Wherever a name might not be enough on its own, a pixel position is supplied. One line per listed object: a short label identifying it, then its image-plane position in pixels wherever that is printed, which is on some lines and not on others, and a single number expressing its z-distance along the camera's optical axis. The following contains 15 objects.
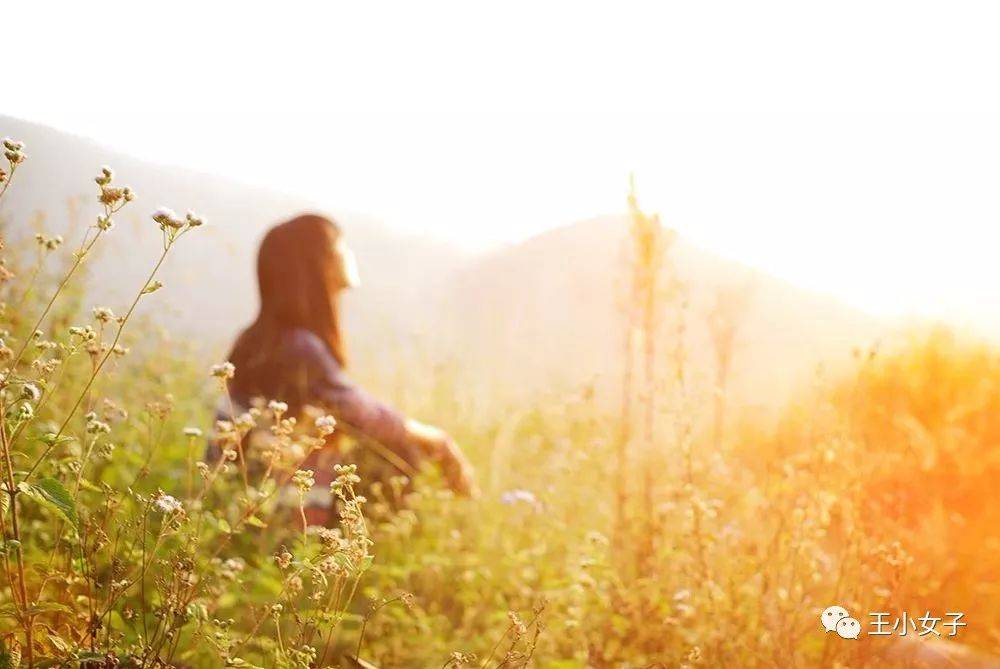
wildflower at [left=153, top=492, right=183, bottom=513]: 1.88
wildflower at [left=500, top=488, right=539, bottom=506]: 4.02
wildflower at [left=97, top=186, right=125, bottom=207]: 1.94
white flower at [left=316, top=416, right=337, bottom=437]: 2.03
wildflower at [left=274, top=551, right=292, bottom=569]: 1.87
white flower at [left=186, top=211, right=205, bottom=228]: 1.93
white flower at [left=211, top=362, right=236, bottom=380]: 2.09
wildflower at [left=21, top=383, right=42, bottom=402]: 1.73
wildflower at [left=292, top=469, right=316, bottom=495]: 1.92
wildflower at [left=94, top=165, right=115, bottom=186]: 1.96
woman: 4.91
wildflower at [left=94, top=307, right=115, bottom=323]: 2.08
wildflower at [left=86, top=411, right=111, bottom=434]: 2.01
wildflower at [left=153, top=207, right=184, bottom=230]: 1.93
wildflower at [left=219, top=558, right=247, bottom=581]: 2.26
